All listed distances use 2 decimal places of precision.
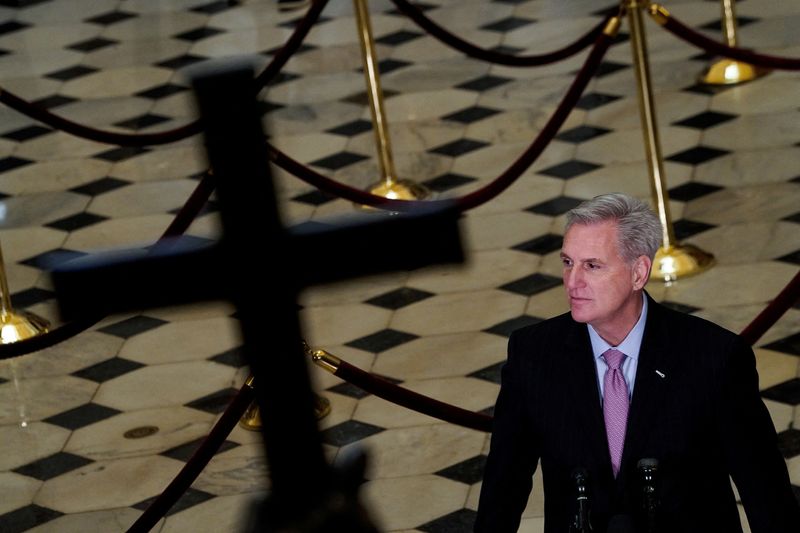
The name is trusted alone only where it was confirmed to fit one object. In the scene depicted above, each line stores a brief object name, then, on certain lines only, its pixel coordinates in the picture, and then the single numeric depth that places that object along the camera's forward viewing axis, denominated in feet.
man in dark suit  20.86
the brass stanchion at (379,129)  54.34
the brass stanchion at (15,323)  46.83
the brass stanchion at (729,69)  60.75
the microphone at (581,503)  19.53
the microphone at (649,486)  20.02
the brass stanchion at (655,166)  45.75
